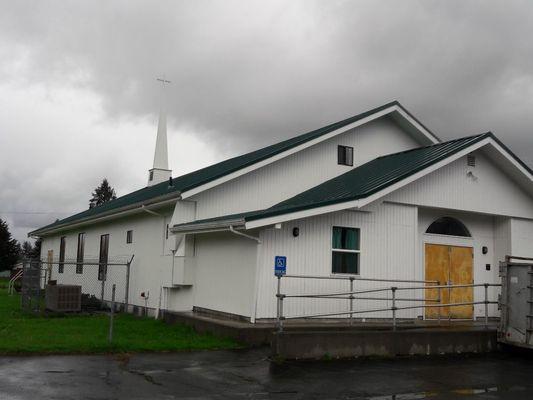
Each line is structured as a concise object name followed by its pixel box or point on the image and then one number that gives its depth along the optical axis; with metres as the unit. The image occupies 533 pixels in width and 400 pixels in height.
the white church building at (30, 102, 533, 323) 15.10
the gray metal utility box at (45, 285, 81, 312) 19.03
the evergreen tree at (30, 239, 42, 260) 74.06
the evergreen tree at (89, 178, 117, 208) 87.88
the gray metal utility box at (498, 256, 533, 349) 13.16
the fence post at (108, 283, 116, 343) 12.66
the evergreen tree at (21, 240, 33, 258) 127.34
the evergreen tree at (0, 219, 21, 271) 70.31
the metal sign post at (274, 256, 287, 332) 13.34
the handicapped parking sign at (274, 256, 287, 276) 13.84
